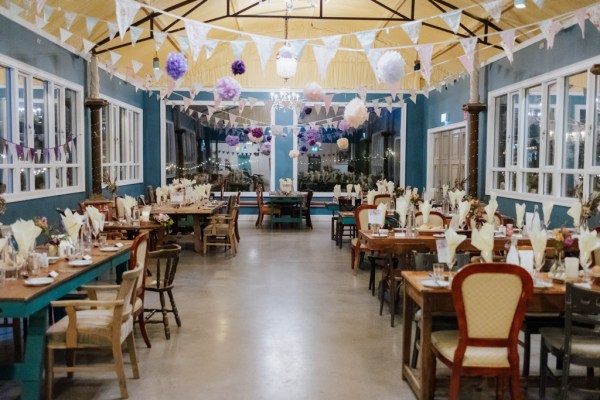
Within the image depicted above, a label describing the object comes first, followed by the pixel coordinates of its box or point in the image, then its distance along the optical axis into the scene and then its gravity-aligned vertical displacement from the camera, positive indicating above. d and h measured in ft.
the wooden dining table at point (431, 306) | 11.65 -2.69
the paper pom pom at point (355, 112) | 38.34 +4.10
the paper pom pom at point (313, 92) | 35.94 +5.11
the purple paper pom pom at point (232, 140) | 52.70 +3.02
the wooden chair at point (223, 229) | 31.30 -3.14
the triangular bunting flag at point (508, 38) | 21.72 +5.15
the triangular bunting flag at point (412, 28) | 21.91 +5.59
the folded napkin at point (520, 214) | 22.34 -1.57
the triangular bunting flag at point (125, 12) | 17.88 +5.10
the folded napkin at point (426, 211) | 23.98 -1.55
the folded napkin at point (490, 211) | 22.82 -1.47
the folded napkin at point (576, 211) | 19.33 -1.25
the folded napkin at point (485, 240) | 12.96 -1.50
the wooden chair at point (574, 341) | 10.64 -3.38
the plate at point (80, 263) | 14.32 -2.27
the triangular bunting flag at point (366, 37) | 22.04 +5.23
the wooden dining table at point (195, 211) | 31.17 -2.09
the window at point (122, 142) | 39.42 +2.26
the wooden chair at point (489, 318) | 10.55 -2.68
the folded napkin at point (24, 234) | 13.43 -1.46
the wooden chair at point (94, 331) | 11.93 -3.34
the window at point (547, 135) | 24.11 +1.92
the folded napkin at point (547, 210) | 20.70 -1.29
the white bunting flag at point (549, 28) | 20.48 +5.25
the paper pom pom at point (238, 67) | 29.31 +5.44
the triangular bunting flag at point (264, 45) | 22.52 +5.04
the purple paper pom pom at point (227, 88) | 31.83 +4.74
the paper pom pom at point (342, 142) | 53.11 +2.89
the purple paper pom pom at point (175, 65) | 26.35 +4.93
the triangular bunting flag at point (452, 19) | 20.53 +5.57
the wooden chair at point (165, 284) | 16.14 -3.35
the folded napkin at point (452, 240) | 12.83 -1.47
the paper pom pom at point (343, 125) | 48.77 +4.10
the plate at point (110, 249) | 16.73 -2.23
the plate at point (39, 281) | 11.96 -2.30
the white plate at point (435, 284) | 11.89 -2.29
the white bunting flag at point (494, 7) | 19.61 +5.72
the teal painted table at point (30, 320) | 10.84 -2.98
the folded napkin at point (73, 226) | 15.99 -1.49
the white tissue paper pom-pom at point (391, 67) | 23.68 +4.42
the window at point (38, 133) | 25.16 +1.95
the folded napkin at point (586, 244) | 13.12 -1.59
